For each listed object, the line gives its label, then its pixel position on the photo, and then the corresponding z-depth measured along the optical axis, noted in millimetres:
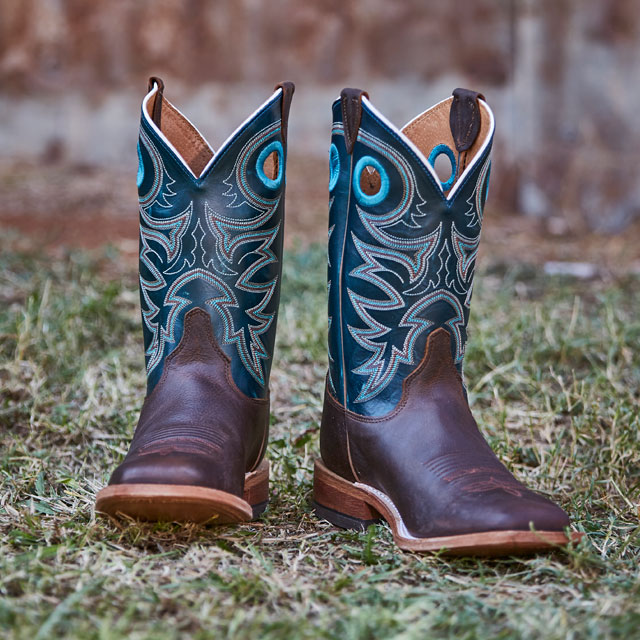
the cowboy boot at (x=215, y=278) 1299
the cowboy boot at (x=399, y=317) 1248
